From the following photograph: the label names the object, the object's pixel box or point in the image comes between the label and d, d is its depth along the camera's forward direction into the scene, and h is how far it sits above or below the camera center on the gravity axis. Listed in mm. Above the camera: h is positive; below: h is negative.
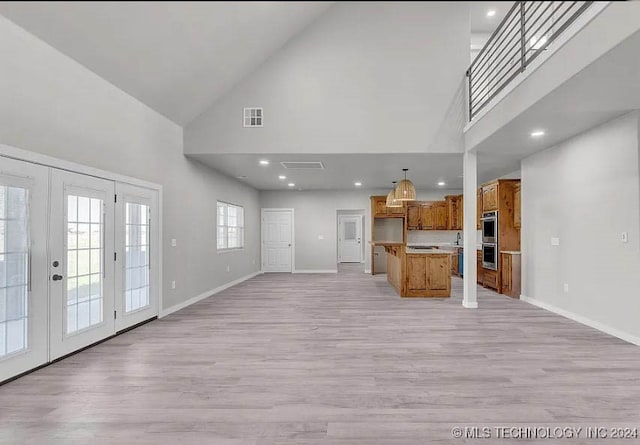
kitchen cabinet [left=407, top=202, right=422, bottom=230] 10227 +390
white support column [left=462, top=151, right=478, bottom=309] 5594 -43
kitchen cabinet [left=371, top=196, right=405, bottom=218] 10164 +566
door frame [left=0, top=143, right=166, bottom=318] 2962 +632
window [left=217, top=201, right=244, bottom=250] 7707 +102
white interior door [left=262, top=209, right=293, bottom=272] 10680 -137
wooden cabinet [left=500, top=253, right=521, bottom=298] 6421 -822
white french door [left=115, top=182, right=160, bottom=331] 4340 -310
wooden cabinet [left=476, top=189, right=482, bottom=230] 7693 +443
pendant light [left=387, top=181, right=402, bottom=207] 7191 +574
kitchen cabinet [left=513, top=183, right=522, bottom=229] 6664 +434
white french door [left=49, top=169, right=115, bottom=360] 3393 -305
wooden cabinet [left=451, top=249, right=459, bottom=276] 9750 -928
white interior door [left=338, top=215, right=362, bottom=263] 14211 -398
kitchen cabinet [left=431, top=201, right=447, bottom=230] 10133 +410
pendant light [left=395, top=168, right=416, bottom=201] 6270 +677
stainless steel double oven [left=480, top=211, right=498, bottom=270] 6891 -214
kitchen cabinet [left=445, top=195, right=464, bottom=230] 9977 +461
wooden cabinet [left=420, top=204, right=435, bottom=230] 10172 +358
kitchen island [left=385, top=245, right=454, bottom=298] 6543 -819
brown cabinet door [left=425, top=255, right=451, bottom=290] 6543 -816
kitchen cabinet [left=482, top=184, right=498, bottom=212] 6914 +637
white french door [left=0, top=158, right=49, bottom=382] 2904 -296
